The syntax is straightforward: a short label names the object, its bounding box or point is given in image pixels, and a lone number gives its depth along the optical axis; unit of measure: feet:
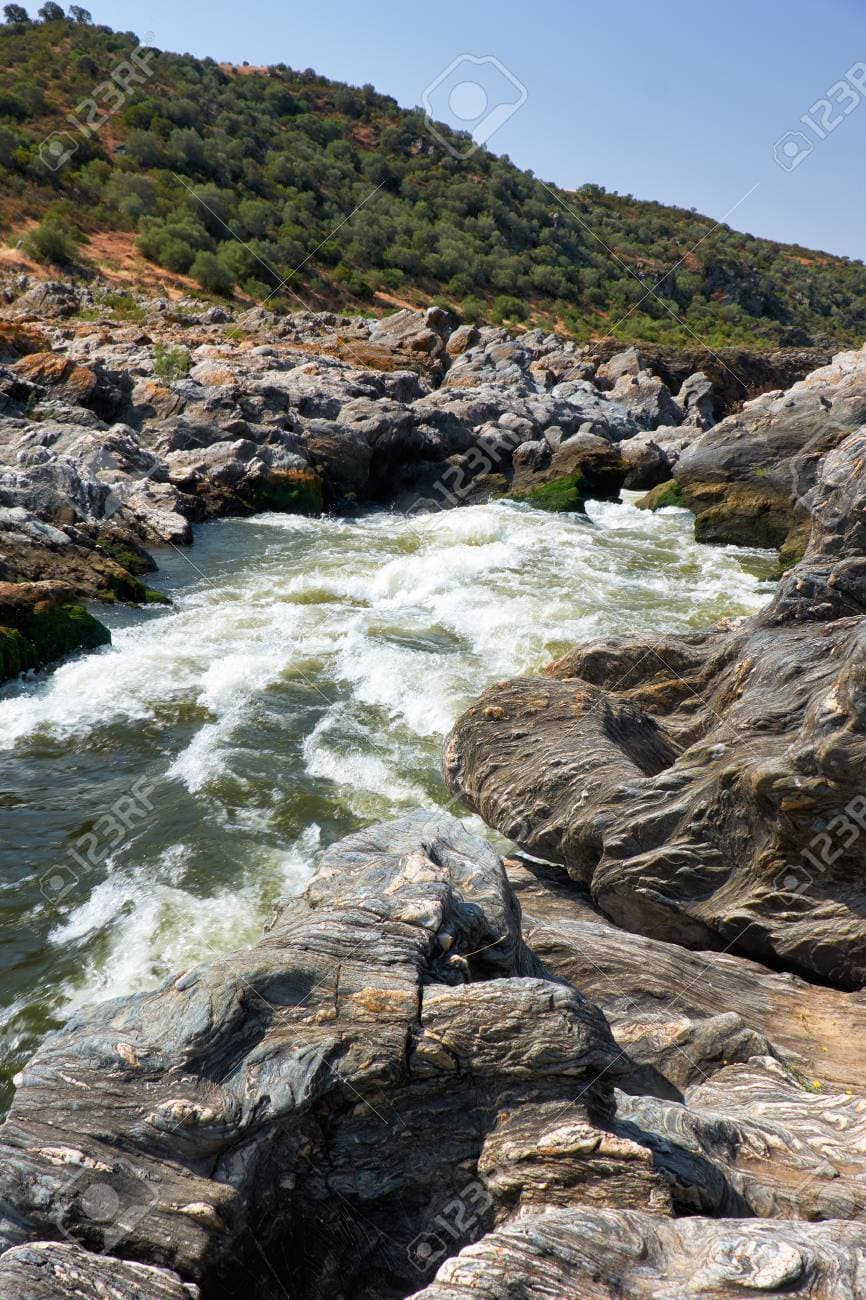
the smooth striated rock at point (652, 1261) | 8.70
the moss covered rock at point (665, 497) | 85.51
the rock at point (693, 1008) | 16.25
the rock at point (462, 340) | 135.64
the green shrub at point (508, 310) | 189.57
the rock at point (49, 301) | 117.29
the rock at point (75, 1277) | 8.95
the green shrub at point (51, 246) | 139.03
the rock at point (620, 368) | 135.85
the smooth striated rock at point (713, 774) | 19.69
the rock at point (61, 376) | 75.92
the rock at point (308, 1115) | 10.55
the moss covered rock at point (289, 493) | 76.79
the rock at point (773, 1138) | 11.79
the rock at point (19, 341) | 82.79
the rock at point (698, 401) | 123.03
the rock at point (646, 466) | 95.71
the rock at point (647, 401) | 119.44
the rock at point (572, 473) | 84.28
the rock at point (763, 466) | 64.52
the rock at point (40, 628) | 39.27
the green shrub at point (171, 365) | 88.63
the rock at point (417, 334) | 124.26
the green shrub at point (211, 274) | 152.87
